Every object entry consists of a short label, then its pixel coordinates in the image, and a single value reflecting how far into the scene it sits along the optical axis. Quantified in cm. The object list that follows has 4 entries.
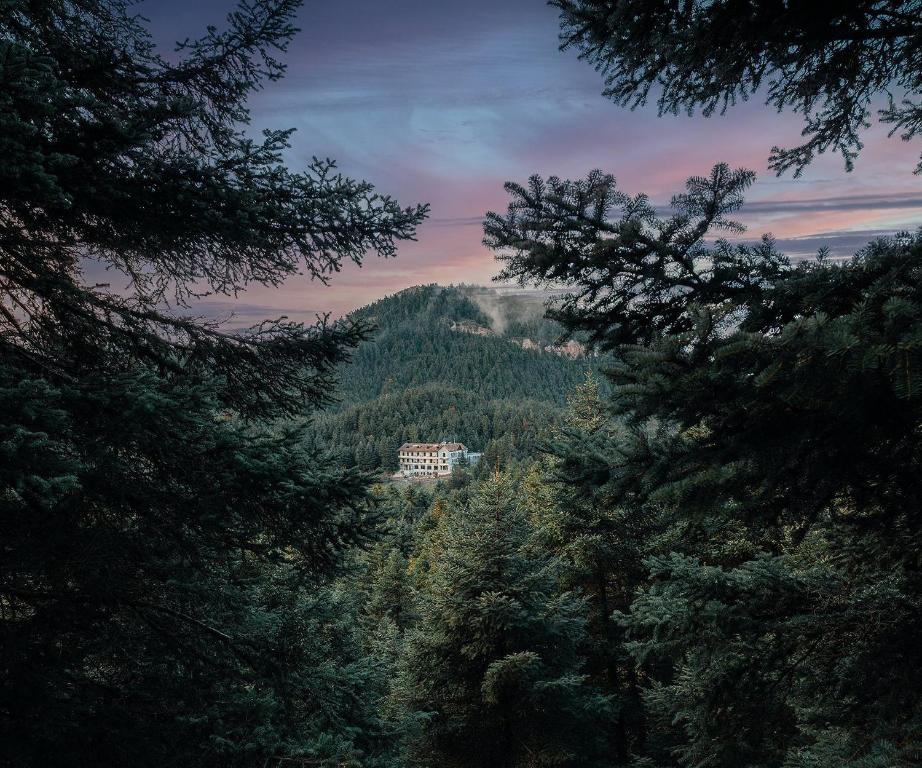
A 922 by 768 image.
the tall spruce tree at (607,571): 1313
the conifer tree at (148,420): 354
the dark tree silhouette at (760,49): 320
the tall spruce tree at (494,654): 1010
